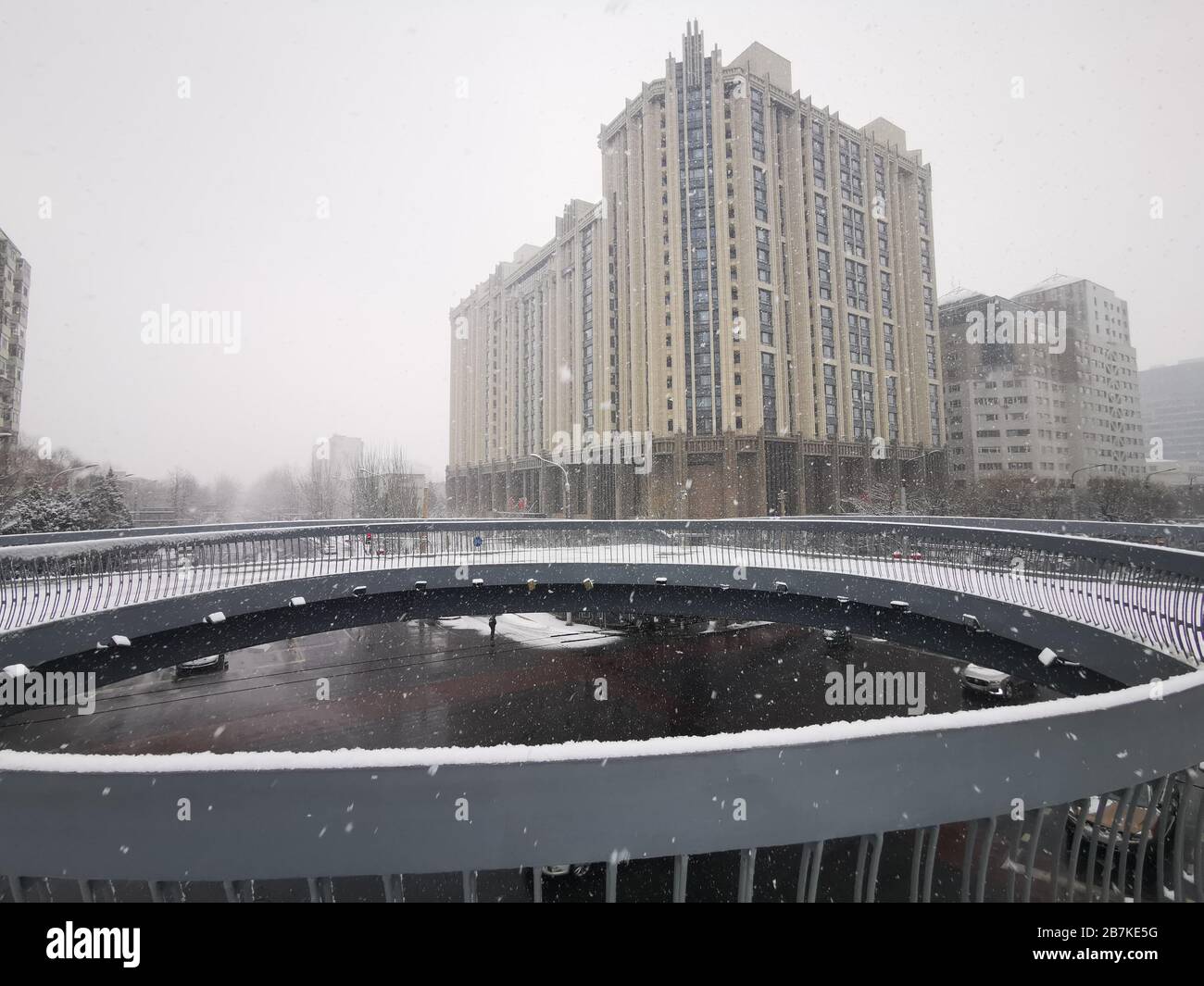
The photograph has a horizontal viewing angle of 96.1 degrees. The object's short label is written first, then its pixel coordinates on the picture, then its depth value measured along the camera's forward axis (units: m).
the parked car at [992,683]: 20.84
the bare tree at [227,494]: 103.31
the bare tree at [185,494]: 65.62
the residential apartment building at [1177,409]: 156.00
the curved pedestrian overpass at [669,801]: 2.02
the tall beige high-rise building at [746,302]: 51.03
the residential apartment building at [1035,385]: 85.69
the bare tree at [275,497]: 74.62
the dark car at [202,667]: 25.54
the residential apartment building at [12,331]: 44.09
